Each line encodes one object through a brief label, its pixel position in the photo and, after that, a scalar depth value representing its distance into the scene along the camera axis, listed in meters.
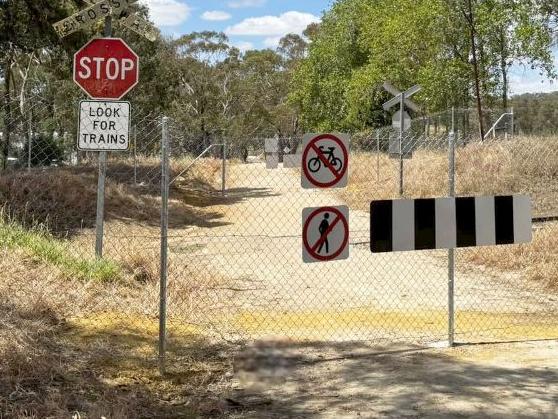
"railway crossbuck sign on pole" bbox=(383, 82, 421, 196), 16.36
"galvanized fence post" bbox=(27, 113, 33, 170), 14.43
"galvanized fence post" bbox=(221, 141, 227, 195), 20.17
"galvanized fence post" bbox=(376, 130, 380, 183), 20.31
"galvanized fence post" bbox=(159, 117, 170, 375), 4.92
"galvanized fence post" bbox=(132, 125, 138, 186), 19.08
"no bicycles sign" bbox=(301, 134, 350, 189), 5.13
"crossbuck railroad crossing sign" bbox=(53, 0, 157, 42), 8.22
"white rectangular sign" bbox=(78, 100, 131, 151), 7.43
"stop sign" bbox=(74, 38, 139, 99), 7.97
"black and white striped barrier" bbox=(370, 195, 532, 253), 5.32
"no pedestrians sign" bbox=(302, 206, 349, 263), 5.12
